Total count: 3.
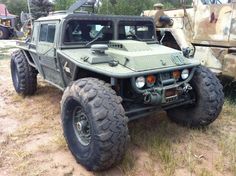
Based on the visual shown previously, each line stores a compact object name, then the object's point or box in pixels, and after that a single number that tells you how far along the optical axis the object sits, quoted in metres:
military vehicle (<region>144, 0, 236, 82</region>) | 3.45
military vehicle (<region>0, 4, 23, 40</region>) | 12.69
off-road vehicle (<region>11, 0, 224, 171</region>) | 1.99
